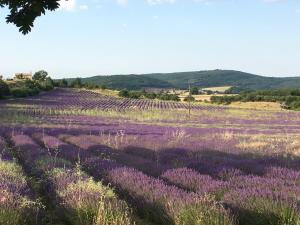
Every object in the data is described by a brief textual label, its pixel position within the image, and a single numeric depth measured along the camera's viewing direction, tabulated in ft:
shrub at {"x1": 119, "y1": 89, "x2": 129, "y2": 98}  344.49
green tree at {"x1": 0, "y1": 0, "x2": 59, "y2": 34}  27.63
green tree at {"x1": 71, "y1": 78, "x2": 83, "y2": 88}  396.84
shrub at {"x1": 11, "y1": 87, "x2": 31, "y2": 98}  262.06
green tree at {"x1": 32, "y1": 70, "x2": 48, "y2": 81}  421.92
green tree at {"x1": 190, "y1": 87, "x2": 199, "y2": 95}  476.71
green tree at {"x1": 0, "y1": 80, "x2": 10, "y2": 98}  241.51
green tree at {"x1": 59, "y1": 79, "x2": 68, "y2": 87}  404.30
